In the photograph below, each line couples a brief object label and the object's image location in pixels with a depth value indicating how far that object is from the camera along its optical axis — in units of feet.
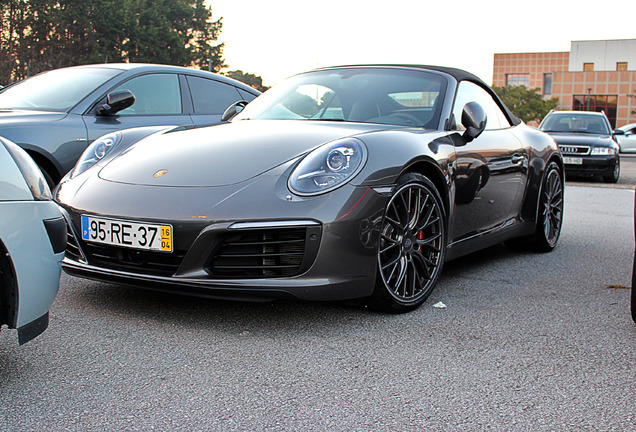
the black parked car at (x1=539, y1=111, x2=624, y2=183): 43.06
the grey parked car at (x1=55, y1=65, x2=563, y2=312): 9.50
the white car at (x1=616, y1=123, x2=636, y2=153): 78.74
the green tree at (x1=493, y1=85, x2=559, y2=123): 197.77
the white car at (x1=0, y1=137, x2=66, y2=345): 7.09
